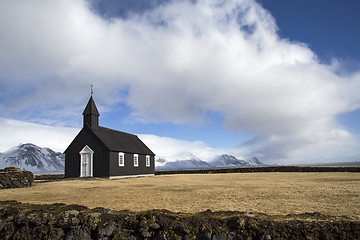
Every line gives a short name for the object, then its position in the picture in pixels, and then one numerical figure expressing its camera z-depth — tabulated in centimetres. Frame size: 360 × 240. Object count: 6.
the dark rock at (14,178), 2106
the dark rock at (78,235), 682
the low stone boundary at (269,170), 3842
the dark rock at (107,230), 661
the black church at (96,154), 3344
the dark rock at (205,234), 595
